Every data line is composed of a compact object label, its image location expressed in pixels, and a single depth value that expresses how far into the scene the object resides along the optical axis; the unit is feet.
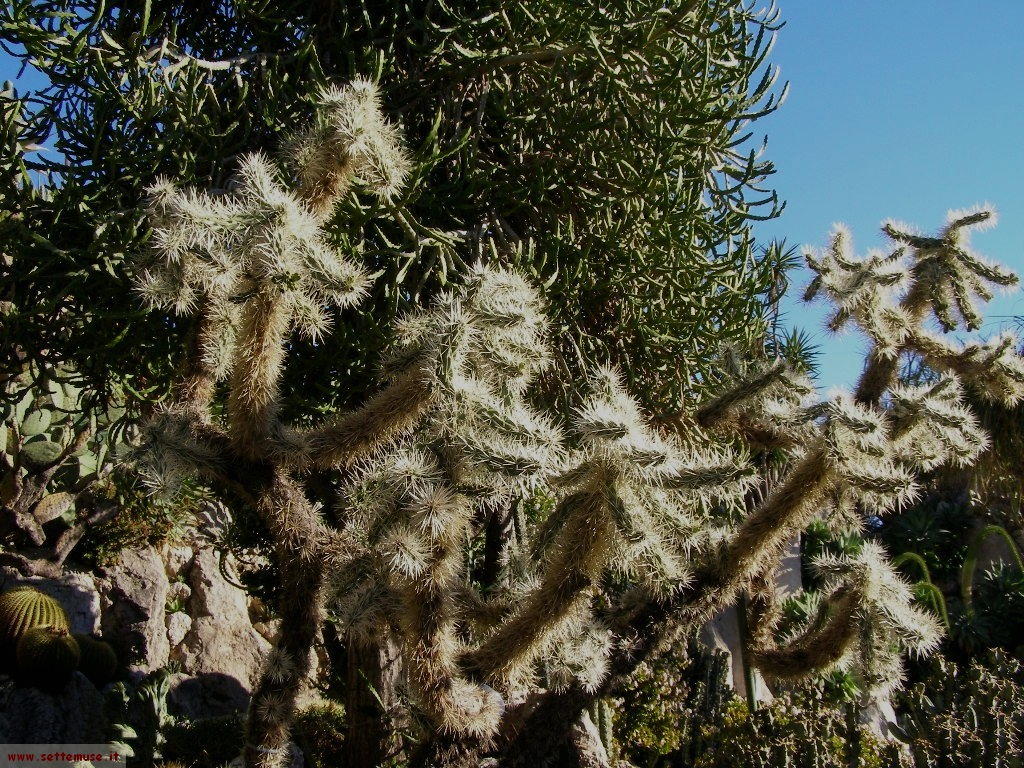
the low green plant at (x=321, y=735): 21.33
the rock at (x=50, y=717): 19.60
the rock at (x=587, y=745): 17.61
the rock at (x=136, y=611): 28.37
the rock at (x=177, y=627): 31.32
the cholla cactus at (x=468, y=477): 9.85
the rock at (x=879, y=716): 29.99
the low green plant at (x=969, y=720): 18.24
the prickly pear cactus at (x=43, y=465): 28.86
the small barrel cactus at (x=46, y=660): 20.47
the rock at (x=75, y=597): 28.02
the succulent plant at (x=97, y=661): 22.80
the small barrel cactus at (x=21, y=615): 21.79
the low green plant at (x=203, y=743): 19.36
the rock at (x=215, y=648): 26.91
